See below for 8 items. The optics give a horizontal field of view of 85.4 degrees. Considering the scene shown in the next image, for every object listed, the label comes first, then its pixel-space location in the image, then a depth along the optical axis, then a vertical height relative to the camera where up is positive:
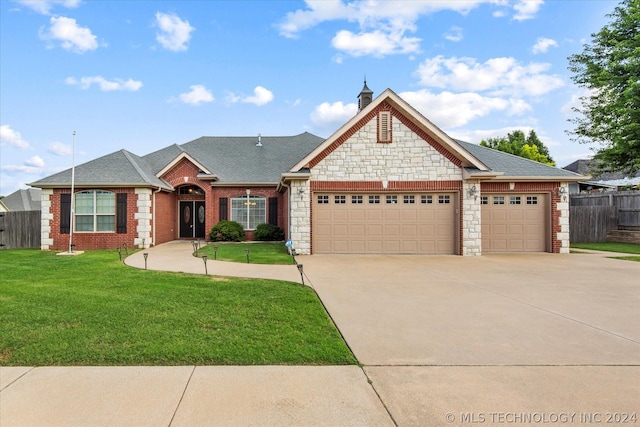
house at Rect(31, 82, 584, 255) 13.88 +0.70
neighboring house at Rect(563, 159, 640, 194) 28.81 +2.44
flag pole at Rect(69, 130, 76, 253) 14.30 +0.29
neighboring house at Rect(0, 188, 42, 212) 36.31 +1.50
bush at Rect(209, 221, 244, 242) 18.28 -0.96
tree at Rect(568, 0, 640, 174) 19.08 +7.36
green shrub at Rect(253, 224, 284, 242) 18.66 -1.02
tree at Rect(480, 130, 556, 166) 40.77 +9.42
